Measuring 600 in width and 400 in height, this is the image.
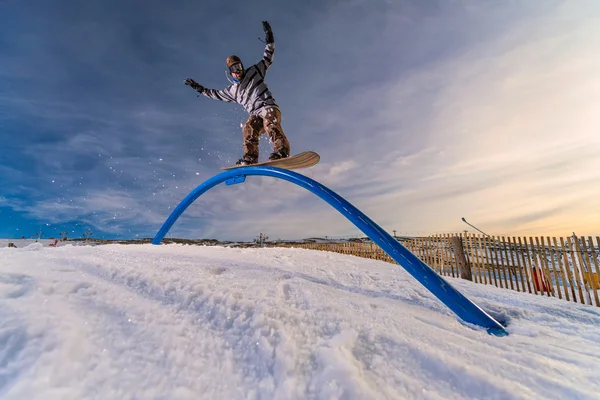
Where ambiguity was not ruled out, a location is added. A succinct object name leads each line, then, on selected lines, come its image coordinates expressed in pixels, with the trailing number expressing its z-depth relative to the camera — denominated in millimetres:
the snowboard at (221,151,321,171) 4436
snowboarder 4832
